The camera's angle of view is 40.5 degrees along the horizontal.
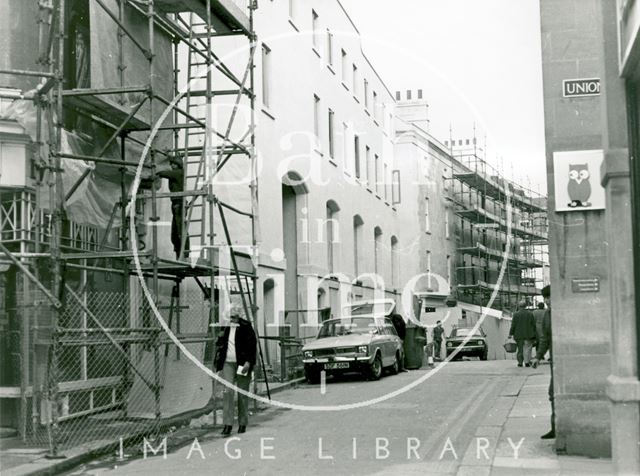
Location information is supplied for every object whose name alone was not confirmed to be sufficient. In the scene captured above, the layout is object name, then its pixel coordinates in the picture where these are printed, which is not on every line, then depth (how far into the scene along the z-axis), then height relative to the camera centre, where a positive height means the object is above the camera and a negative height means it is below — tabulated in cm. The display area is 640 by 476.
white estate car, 1986 -97
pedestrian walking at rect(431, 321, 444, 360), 3799 -149
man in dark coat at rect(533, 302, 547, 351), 1977 -31
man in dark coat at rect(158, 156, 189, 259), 1390 +177
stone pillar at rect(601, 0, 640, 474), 663 +17
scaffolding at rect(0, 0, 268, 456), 1098 +101
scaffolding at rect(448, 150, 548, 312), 5650 +506
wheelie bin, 2508 -124
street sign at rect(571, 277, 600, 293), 900 +17
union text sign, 911 +224
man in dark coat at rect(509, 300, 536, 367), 2264 -79
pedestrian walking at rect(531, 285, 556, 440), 995 -68
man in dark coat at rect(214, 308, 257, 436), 1189 -70
